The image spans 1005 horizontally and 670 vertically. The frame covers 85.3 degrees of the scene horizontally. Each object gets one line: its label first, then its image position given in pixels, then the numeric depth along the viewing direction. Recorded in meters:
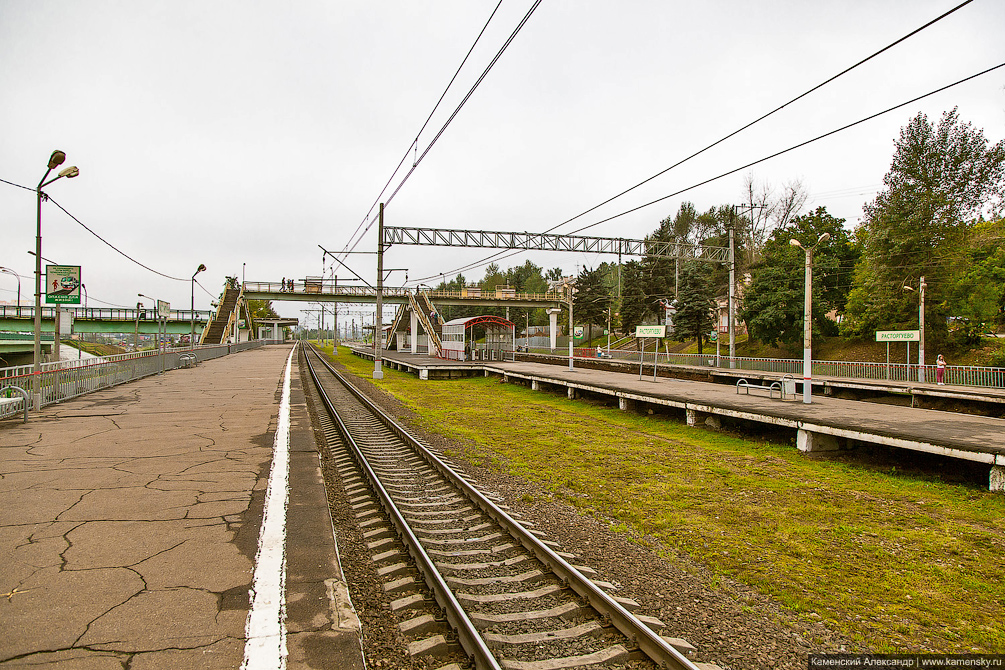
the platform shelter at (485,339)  39.25
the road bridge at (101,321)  55.22
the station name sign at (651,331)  21.41
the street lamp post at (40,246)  13.68
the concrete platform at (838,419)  9.44
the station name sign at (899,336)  24.05
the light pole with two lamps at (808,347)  15.39
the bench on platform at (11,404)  12.76
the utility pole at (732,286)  29.68
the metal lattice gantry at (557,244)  34.22
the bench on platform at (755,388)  16.50
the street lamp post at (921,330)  24.47
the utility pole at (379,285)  29.44
